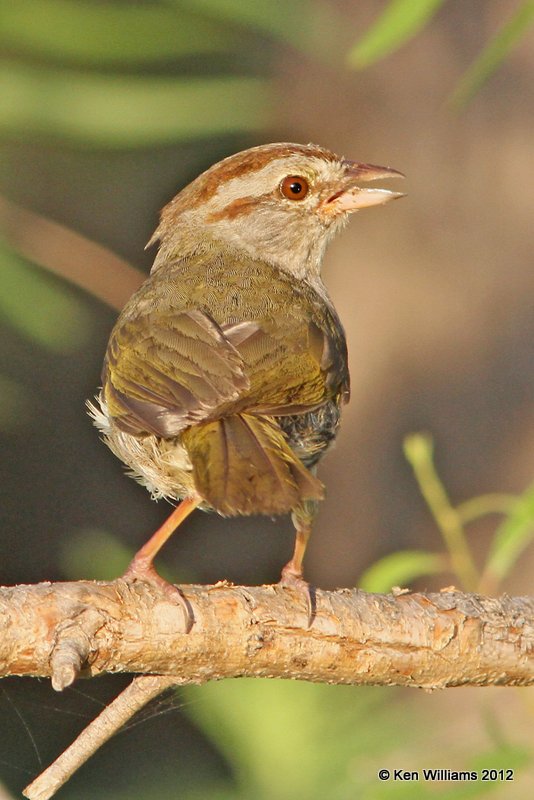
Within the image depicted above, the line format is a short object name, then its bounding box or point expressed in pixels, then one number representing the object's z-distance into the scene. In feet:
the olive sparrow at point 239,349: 22.65
